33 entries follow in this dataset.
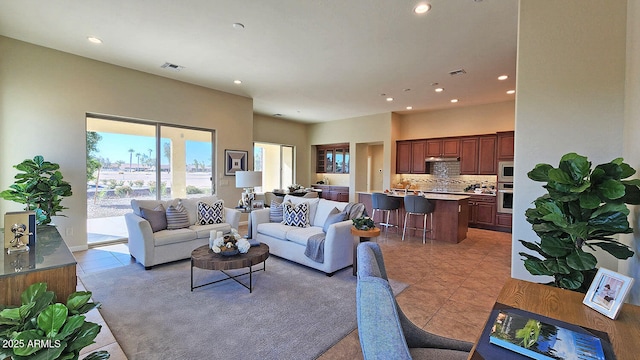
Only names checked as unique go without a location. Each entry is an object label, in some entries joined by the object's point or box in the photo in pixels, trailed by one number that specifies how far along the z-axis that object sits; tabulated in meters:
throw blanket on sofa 3.62
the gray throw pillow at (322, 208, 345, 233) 3.83
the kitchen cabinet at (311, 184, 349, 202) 9.26
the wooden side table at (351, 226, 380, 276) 3.43
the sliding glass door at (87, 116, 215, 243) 4.88
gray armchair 0.99
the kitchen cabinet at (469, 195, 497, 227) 6.57
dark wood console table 1.32
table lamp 5.38
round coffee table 2.87
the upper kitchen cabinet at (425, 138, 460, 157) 7.34
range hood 7.38
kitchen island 5.36
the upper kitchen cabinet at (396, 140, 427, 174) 7.88
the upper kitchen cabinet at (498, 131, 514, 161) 6.30
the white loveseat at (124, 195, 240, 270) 3.72
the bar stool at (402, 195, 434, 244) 5.34
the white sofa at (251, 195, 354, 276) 3.58
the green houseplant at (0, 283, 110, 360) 0.97
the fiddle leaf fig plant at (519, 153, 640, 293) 1.53
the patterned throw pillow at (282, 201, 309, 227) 4.39
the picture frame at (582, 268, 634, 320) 1.17
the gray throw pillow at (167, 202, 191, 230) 4.17
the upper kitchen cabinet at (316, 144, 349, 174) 9.42
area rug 2.14
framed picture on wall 6.46
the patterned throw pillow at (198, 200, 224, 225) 4.53
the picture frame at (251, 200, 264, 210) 5.52
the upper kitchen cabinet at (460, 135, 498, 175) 6.75
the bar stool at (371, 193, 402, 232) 5.89
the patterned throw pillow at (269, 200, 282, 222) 4.68
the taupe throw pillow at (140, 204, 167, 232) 3.96
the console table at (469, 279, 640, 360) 1.02
